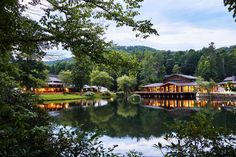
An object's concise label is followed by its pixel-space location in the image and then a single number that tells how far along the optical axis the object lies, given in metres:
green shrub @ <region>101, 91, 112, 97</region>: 52.01
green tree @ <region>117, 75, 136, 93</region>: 51.63
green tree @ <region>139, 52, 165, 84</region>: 60.29
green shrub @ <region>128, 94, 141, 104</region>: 42.66
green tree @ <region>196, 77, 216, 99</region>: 44.34
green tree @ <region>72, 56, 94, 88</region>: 49.25
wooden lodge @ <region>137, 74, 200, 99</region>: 48.90
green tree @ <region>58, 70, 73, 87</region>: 53.11
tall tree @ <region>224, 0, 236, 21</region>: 3.59
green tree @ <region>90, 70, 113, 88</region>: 52.51
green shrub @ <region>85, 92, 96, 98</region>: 48.31
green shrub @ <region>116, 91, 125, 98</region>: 53.35
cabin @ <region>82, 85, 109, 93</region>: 57.65
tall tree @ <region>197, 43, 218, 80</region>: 51.91
